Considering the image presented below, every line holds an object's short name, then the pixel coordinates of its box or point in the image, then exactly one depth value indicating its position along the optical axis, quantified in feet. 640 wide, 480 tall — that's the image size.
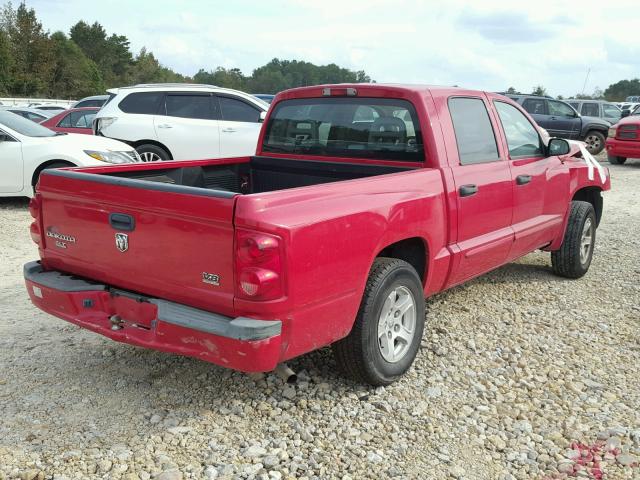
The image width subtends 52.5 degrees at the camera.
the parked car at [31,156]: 29.01
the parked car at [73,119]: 45.75
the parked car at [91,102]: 58.75
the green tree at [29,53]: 170.91
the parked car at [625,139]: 53.11
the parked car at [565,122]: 64.03
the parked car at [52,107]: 77.97
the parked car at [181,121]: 34.45
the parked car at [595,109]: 74.08
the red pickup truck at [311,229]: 9.92
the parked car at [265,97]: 67.07
